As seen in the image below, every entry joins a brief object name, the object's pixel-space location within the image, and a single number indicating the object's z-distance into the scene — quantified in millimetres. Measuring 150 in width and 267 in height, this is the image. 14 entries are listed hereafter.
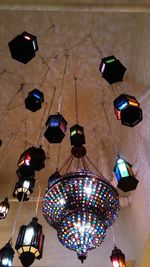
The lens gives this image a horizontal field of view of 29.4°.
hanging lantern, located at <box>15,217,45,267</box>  2863
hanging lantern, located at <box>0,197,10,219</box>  3861
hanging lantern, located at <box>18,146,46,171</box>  3688
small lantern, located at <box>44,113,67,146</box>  3424
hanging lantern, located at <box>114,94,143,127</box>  3330
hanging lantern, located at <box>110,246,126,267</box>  3291
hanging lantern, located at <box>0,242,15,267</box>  2934
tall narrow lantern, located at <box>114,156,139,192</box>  3276
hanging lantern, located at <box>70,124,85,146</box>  3652
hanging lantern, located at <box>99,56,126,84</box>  3555
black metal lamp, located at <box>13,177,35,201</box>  3774
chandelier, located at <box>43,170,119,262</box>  2586
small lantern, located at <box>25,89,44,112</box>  3859
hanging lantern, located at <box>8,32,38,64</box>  3371
